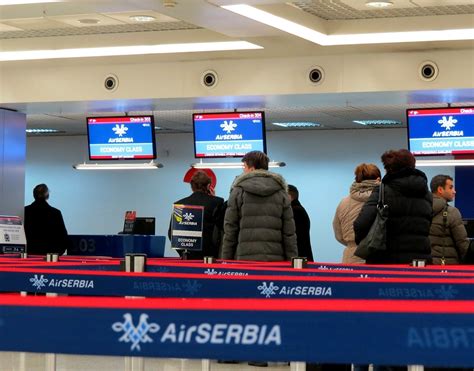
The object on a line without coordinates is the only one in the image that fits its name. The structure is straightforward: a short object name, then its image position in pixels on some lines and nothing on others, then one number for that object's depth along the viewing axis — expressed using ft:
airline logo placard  36.57
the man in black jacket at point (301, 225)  41.81
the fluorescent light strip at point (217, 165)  62.06
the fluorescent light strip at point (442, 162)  54.95
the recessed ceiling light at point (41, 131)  87.51
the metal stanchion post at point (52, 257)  26.62
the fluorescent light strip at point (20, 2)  37.43
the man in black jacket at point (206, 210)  39.05
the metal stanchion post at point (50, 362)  13.72
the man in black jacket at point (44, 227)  50.74
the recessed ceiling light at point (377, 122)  75.34
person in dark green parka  31.44
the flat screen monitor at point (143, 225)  74.11
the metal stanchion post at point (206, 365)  14.82
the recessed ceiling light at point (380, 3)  41.53
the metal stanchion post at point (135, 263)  18.20
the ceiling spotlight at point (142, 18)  45.20
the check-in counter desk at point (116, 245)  56.42
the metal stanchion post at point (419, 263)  26.65
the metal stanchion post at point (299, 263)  23.20
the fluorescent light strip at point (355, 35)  41.07
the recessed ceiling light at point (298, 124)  78.01
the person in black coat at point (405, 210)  28.89
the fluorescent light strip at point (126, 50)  48.24
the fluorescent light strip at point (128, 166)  63.71
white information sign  44.34
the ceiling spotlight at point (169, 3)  37.17
